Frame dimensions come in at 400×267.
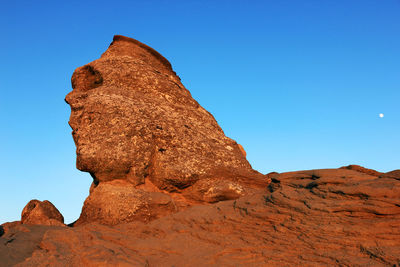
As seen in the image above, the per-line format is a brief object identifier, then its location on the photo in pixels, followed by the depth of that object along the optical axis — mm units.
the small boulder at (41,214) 8945
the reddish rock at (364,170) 8773
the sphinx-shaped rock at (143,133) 9328
